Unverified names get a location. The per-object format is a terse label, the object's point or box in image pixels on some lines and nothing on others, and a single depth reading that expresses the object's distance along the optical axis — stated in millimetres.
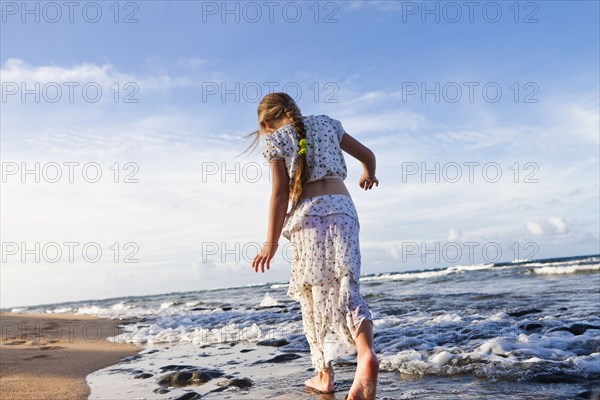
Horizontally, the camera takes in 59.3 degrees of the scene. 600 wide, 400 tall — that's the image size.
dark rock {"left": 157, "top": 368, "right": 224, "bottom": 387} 4402
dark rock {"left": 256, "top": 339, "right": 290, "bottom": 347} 6198
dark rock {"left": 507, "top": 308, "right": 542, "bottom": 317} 6832
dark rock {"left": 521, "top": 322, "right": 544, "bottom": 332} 5511
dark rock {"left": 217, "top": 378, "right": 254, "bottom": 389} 4098
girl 3332
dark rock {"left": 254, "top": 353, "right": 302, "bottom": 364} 5128
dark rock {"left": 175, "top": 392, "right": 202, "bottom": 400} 3861
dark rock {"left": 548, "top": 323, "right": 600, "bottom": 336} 5008
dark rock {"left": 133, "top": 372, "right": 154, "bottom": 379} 4860
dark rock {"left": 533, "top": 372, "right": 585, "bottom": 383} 3482
